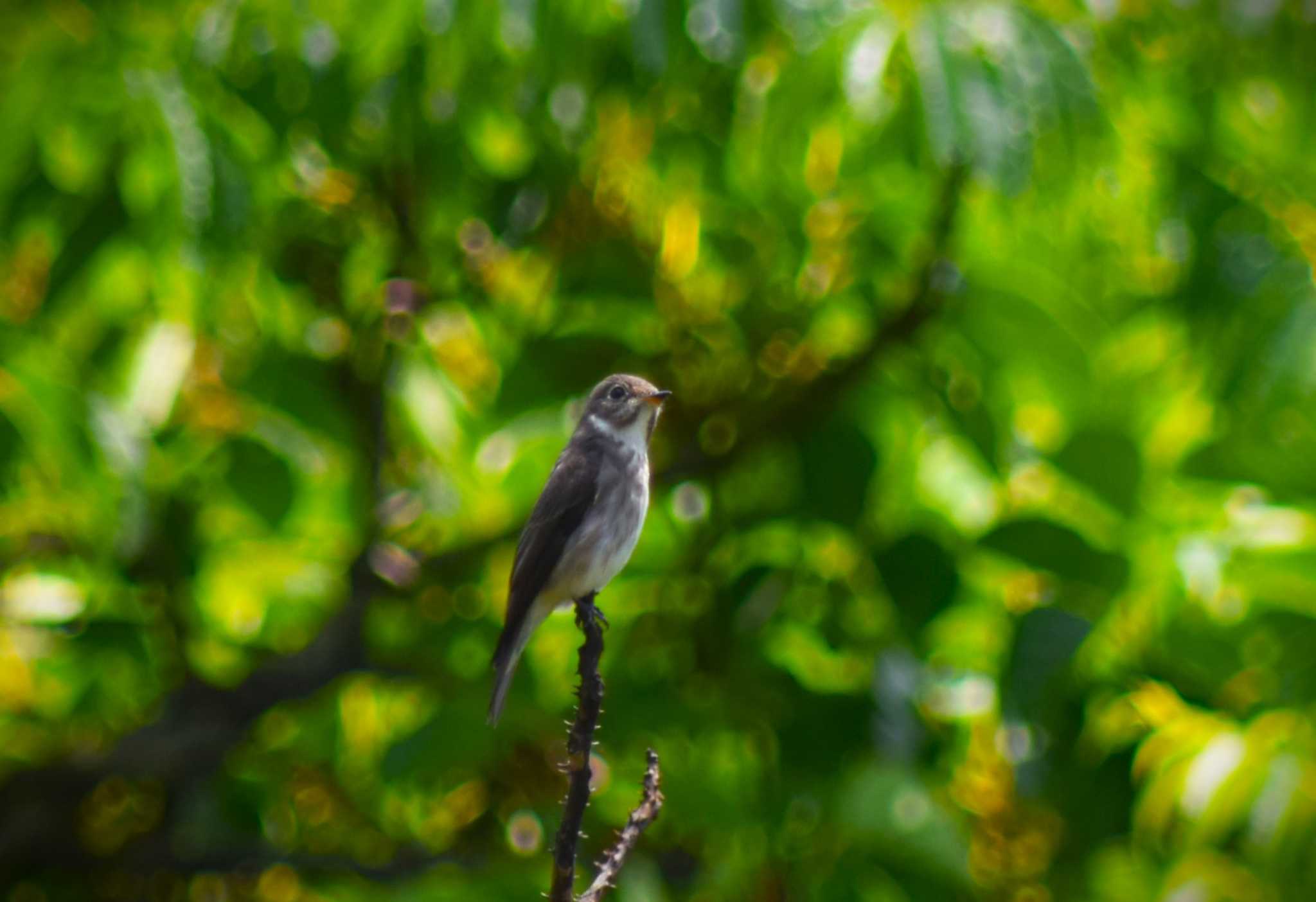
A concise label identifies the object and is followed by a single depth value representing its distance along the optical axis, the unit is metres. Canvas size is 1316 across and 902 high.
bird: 6.67
